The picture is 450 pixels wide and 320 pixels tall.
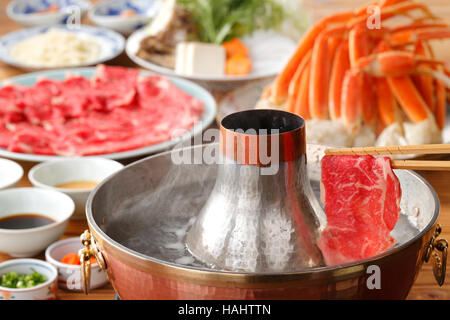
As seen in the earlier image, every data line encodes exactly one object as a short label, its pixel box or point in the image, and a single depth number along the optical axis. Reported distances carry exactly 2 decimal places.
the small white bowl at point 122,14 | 2.18
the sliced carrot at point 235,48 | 1.87
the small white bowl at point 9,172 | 1.34
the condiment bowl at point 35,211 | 1.20
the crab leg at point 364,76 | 1.45
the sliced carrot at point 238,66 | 1.78
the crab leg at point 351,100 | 1.42
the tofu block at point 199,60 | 1.75
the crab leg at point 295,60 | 1.52
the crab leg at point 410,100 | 1.43
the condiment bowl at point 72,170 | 1.36
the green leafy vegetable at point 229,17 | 1.93
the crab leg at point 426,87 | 1.47
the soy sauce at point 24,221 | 1.25
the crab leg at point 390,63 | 1.43
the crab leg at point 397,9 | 1.52
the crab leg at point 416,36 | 1.50
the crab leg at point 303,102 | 1.48
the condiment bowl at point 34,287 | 1.12
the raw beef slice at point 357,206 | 1.02
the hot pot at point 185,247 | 0.95
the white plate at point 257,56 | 1.72
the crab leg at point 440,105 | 1.48
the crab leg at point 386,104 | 1.44
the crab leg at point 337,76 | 1.45
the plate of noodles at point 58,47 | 1.88
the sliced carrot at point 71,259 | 1.18
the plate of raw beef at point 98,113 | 1.46
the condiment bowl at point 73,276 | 1.15
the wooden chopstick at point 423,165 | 0.99
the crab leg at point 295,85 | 1.49
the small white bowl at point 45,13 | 2.24
